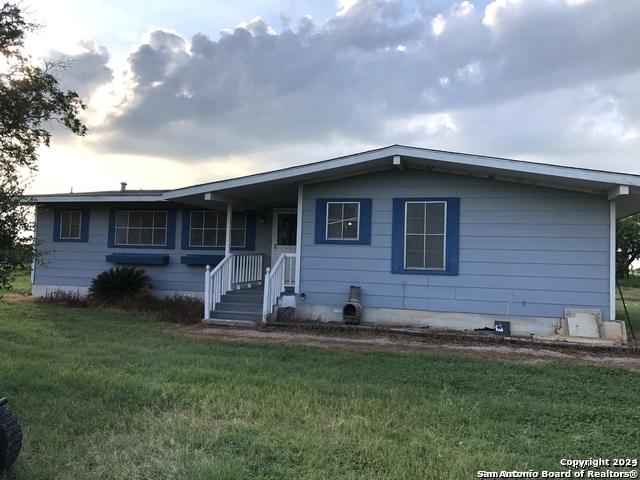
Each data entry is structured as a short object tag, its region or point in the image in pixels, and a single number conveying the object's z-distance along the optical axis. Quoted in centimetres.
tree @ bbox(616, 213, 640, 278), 2452
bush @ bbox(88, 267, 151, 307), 1044
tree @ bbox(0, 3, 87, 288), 1329
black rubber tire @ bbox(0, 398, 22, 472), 266
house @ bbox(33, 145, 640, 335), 745
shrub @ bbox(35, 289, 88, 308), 1070
